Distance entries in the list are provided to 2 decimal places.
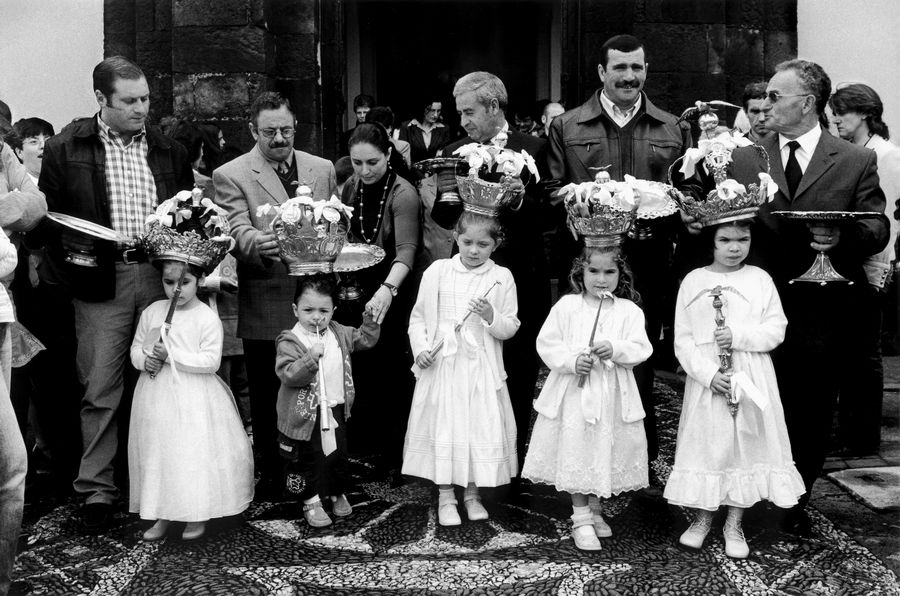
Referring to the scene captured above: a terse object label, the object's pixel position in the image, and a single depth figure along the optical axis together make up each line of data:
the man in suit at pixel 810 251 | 4.60
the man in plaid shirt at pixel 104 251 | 4.75
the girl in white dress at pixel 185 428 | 4.48
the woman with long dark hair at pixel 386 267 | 5.21
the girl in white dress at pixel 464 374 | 4.67
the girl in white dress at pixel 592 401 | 4.43
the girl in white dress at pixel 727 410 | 4.31
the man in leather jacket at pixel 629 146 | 5.05
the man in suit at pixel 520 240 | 5.02
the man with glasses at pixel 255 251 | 5.08
